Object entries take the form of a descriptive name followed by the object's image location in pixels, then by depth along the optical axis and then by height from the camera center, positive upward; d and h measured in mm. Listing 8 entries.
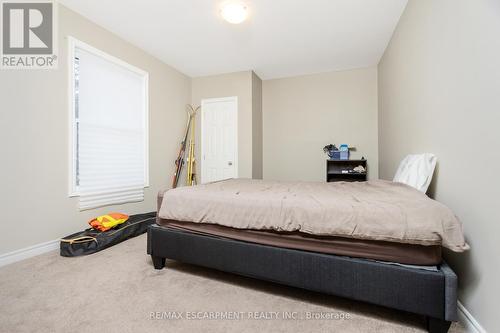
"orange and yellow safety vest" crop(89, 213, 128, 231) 2403 -608
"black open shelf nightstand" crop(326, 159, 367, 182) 3746 -70
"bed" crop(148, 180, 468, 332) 1097 -449
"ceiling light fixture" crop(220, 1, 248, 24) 2263 +1621
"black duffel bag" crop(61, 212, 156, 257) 2098 -733
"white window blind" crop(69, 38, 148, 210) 2475 +486
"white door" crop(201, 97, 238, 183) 4121 +537
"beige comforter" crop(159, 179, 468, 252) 1096 -264
